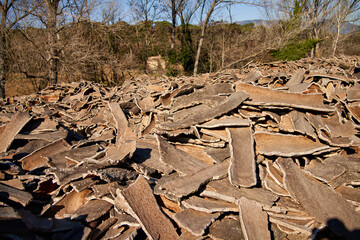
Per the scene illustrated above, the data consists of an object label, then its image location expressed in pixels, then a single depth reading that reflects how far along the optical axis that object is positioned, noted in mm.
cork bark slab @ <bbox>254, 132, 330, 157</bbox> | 1773
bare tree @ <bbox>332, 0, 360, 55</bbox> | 17906
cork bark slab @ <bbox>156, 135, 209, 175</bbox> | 1722
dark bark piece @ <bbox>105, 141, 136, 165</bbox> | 1664
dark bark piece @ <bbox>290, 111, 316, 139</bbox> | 1887
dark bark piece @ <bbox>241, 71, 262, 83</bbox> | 3223
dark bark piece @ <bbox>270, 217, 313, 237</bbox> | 1301
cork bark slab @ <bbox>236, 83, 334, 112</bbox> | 2111
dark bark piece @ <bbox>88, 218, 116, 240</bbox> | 1347
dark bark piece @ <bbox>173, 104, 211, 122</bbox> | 2295
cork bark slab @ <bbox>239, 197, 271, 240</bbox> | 1270
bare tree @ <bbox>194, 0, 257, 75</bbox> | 10797
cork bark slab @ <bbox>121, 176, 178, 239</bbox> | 1312
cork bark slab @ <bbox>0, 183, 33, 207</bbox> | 1415
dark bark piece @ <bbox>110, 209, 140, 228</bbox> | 1360
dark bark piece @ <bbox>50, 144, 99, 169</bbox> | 1981
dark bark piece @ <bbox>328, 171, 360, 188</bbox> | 1625
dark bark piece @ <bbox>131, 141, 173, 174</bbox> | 1865
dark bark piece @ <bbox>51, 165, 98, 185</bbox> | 1556
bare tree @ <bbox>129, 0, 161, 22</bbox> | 14492
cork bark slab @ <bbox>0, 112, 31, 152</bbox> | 2330
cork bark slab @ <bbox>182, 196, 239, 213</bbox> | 1417
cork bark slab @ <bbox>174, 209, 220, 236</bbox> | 1303
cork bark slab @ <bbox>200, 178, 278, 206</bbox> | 1475
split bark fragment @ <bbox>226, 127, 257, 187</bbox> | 1567
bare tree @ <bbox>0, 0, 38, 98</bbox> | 6686
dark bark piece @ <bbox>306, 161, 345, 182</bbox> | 1648
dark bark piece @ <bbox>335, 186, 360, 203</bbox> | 1538
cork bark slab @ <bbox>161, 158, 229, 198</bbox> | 1491
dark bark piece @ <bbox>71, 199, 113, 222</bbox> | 1439
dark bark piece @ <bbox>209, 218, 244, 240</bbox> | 1296
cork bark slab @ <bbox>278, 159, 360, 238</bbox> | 1364
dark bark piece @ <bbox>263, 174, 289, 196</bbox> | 1575
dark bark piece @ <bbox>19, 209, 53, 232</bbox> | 1229
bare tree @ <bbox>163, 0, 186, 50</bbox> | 14083
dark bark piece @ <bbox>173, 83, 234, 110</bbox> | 2373
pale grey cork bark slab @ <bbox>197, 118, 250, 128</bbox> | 1893
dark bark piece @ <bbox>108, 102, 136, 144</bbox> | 2375
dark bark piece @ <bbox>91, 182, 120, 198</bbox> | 1542
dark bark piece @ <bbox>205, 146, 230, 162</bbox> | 1821
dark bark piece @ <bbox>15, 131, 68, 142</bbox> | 2418
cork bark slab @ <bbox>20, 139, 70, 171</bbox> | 2078
